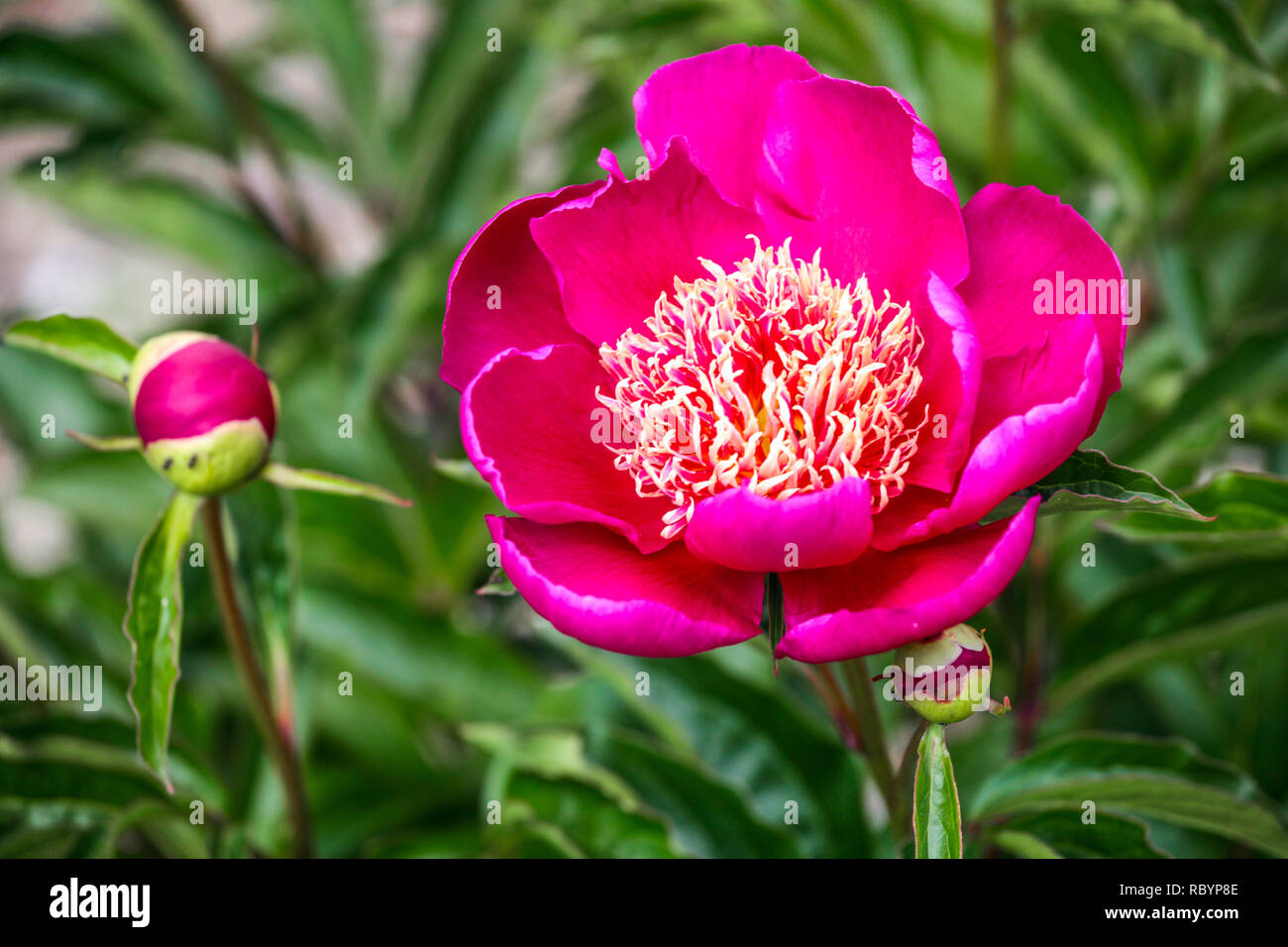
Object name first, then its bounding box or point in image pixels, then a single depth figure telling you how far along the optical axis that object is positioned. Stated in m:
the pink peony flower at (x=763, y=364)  0.96
